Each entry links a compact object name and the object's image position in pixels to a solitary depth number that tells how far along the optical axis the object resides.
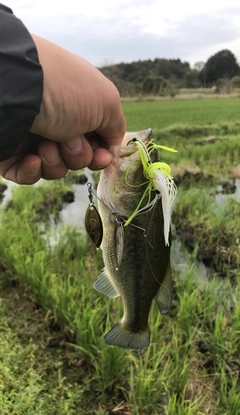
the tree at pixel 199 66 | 47.35
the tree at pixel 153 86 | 36.44
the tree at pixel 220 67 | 44.09
